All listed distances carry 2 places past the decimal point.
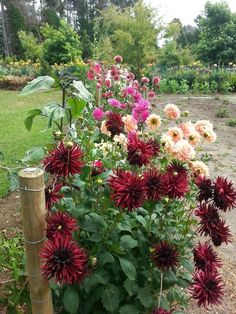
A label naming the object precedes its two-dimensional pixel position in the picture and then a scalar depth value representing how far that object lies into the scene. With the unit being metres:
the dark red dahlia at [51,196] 1.46
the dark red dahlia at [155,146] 1.63
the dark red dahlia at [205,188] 1.48
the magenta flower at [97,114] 2.37
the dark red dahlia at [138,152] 1.41
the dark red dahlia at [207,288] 1.32
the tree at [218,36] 18.59
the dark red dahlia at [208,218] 1.41
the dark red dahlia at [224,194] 1.39
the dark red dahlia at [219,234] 1.40
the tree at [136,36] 15.64
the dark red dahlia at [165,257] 1.39
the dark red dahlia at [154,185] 1.35
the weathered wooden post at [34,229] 1.26
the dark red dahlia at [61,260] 1.18
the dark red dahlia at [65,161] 1.28
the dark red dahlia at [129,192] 1.25
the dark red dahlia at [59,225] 1.28
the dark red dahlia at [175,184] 1.36
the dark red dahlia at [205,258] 1.42
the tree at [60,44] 17.72
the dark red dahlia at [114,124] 1.72
